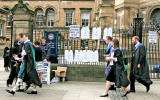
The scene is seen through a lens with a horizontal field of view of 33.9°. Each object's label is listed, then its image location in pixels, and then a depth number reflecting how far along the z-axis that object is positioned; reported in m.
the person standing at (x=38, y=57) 9.63
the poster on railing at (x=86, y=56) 11.79
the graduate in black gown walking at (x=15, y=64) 9.05
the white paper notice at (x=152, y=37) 11.91
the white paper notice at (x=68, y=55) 11.90
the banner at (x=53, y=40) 11.88
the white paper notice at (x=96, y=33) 12.12
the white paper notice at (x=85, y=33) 12.25
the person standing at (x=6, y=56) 15.23
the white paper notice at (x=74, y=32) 11.96
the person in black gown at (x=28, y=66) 8.24
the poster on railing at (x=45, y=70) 10.13
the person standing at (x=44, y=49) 10.52
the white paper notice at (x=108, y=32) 12.34
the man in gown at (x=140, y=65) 8.93
